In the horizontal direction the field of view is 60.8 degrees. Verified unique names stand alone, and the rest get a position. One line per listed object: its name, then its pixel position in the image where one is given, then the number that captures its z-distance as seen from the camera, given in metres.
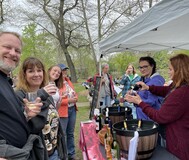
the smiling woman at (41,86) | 1.55
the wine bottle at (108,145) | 1.35
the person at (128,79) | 4.50
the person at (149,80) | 2.10
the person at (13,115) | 0.94
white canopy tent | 1.23
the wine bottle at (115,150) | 1.31
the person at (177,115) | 1.36
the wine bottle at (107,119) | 1.73
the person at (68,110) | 2.62
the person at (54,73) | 2.48
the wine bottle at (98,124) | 1.84
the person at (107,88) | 4.70
